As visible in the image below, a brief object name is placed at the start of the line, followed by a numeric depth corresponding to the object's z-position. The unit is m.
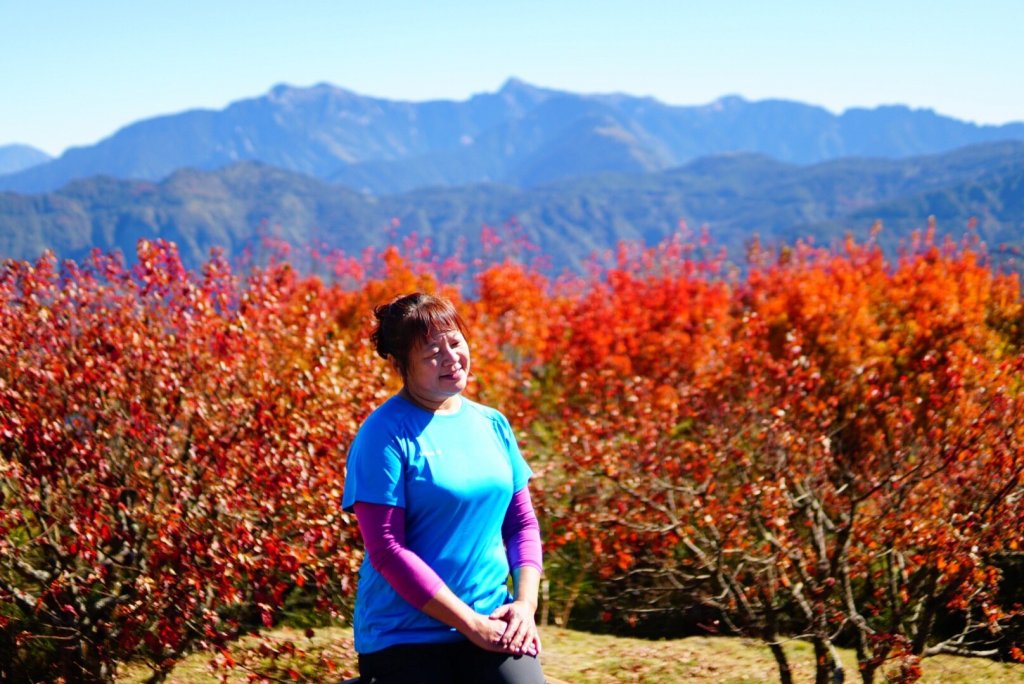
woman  3.66
